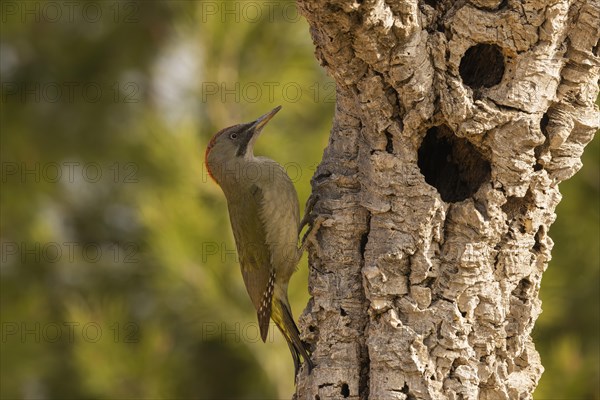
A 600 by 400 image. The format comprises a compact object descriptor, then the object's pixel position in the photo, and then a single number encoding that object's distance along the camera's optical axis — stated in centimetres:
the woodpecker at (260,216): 916
